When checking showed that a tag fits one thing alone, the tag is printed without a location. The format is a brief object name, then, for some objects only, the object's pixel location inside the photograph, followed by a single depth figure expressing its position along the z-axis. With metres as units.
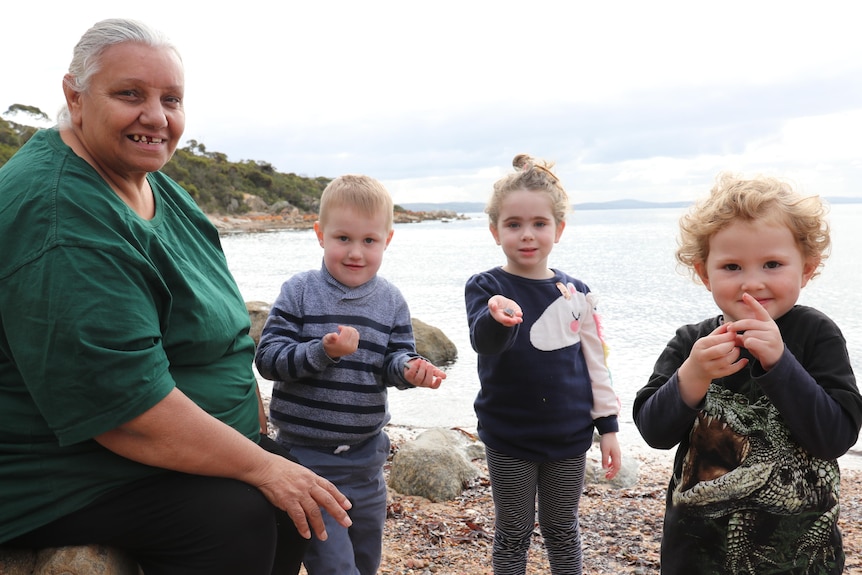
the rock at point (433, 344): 10.63
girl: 3.17
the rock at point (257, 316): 10.13
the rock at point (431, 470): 5.15
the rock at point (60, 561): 2.10
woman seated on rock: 1.98
